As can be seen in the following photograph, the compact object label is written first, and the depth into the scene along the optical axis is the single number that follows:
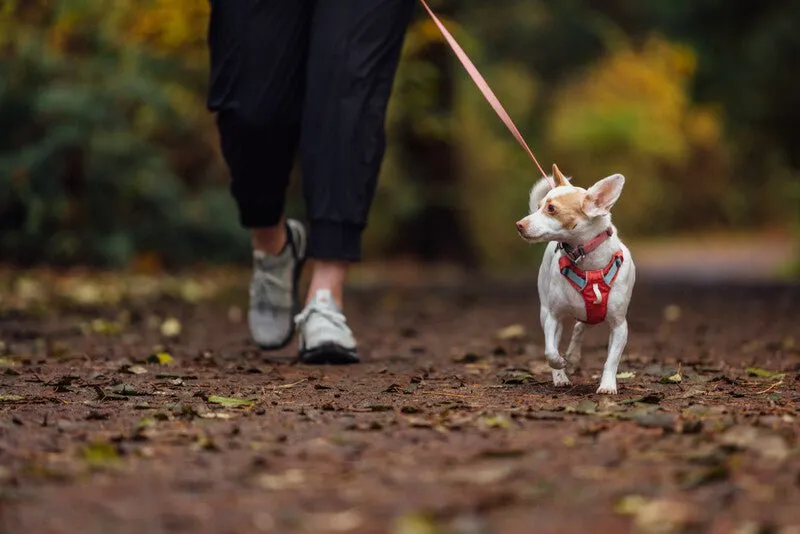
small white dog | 7.68
